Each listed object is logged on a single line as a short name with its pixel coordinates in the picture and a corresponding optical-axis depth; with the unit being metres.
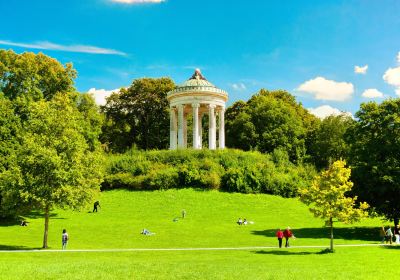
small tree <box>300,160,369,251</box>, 29.22
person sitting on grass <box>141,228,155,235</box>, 35.27
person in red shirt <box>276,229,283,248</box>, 29.91
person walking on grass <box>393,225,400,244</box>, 33.94
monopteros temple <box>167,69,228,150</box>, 62.59
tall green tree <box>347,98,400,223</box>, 37.19
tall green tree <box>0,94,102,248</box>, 31.30
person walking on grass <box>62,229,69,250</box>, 29.03
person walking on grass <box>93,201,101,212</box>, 45.75
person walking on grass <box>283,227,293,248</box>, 30.31
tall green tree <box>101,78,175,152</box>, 78.94
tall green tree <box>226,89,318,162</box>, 73.75
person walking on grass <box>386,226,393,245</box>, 32.78
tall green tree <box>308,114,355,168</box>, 74.31
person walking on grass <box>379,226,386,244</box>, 33.87
